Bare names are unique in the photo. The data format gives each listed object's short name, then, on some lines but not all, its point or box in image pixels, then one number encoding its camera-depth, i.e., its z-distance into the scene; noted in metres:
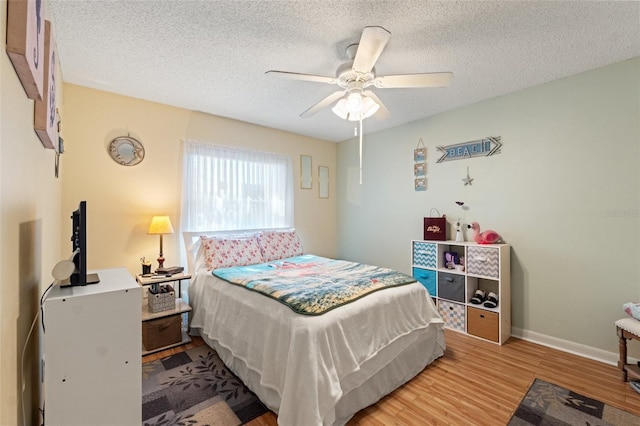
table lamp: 2.86
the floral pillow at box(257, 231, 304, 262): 3.49
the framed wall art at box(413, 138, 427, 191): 3.68
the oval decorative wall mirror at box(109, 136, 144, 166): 2.89
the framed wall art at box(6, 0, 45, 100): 0.79
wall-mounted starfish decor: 3.26
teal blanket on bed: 1.90
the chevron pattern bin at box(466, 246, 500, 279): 2.79
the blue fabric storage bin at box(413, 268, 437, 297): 3.27
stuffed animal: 2.97
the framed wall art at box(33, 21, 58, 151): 1.24
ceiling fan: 1.72
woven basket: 2.70
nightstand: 2.61
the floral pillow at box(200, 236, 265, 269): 3.04
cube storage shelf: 2.79
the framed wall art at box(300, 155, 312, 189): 4.49
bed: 1.56
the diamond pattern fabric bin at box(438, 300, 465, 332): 3.03
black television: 1.24
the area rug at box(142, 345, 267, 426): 1.78
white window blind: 3.37
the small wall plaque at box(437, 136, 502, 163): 3.08
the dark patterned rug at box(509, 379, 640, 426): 1.74
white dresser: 1.06
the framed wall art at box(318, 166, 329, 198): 4.75
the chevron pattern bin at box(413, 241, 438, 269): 3.26
